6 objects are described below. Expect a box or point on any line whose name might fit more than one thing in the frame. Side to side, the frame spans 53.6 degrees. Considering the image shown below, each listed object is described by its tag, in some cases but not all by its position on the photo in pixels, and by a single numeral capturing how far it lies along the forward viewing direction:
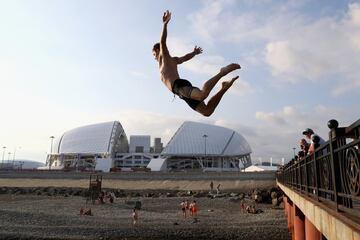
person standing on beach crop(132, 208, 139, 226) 26.35
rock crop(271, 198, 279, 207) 36.84
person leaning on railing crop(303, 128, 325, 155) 6.50
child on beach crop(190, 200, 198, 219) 29.48
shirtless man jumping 5.75
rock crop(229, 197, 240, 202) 42.77
